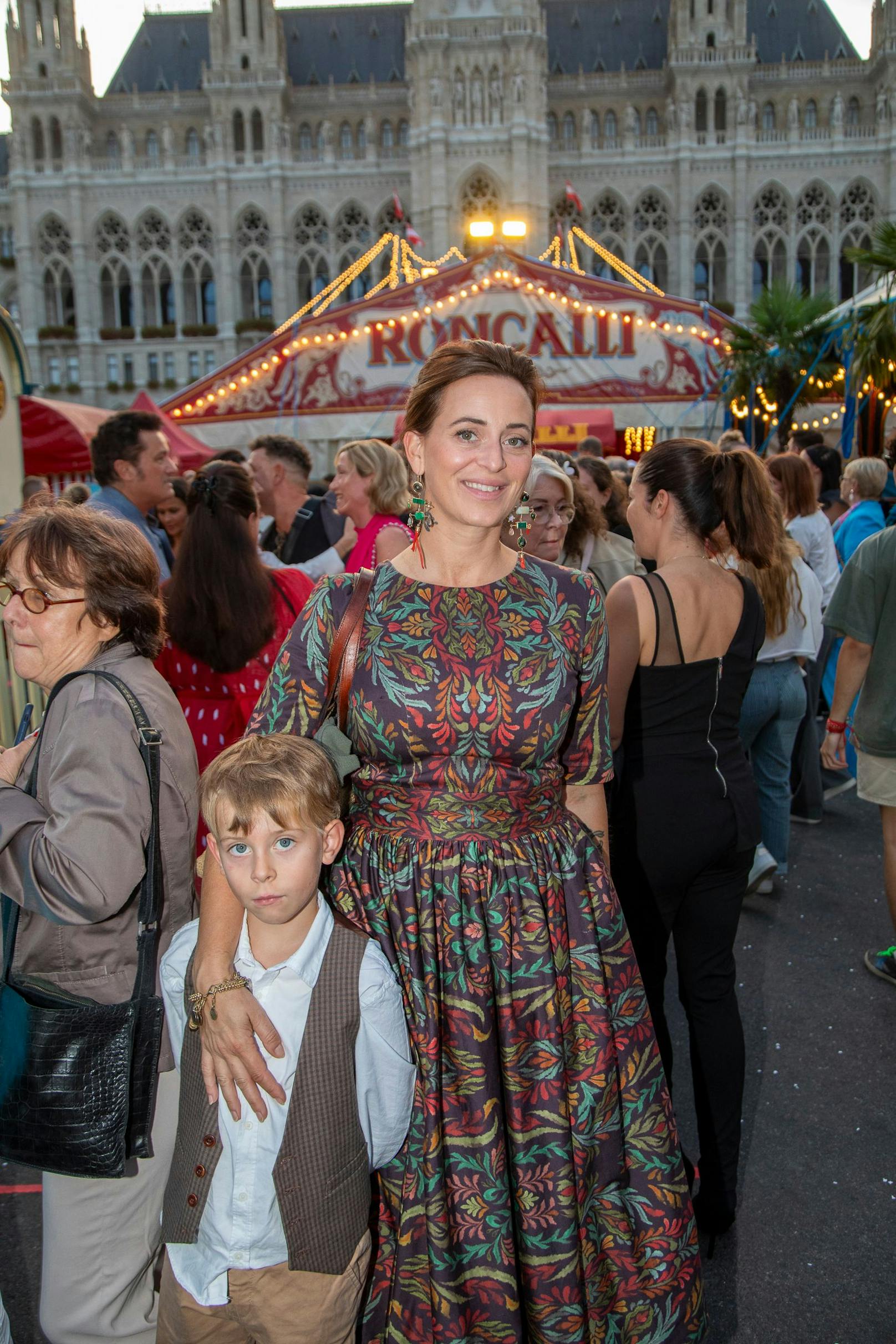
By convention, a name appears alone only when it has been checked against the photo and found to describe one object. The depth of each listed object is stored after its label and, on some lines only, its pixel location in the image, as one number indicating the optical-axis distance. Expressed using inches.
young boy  59.9
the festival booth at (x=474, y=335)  447.8
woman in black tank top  87.0
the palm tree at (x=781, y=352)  425.1
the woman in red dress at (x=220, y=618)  115.4
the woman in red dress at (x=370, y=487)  163.5
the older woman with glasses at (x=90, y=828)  62.4
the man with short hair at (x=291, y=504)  198.4
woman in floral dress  61.6
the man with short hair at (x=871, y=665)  132.2
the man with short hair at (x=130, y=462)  161.3
